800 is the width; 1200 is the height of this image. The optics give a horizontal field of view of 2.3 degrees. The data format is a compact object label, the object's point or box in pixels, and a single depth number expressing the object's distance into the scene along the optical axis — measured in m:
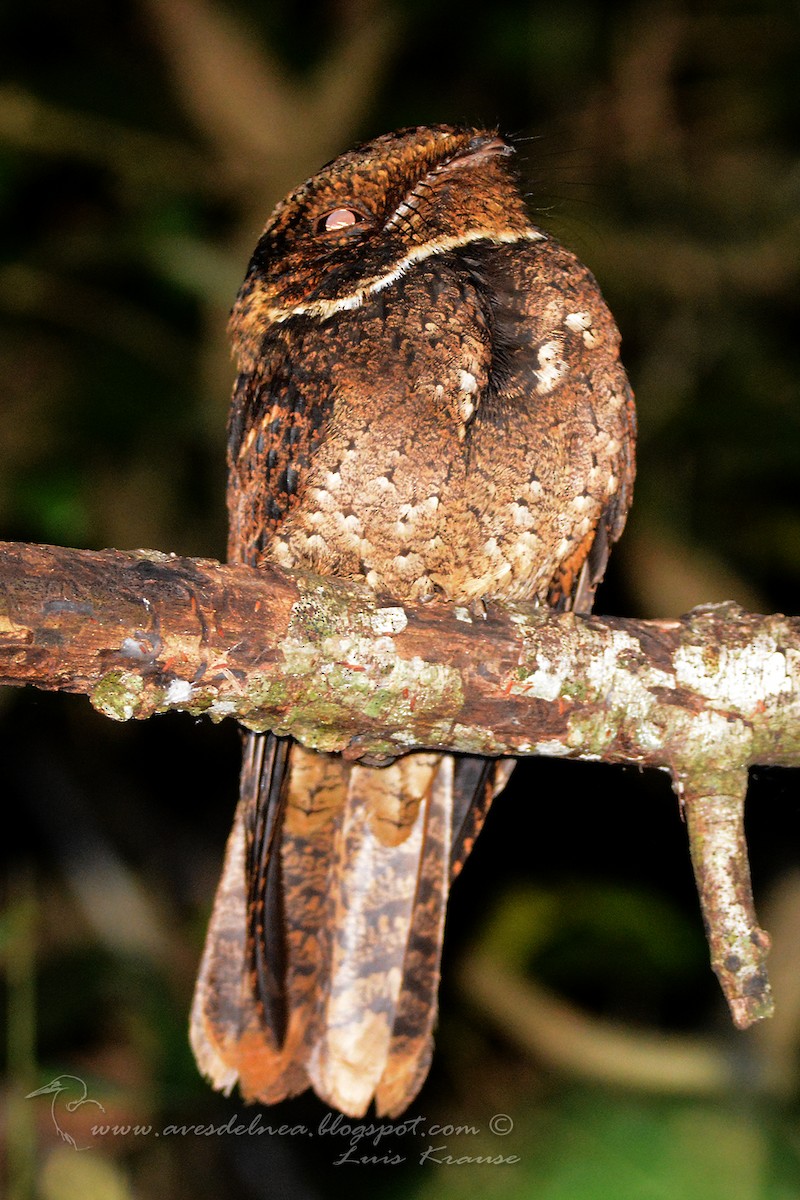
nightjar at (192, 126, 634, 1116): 4.50
